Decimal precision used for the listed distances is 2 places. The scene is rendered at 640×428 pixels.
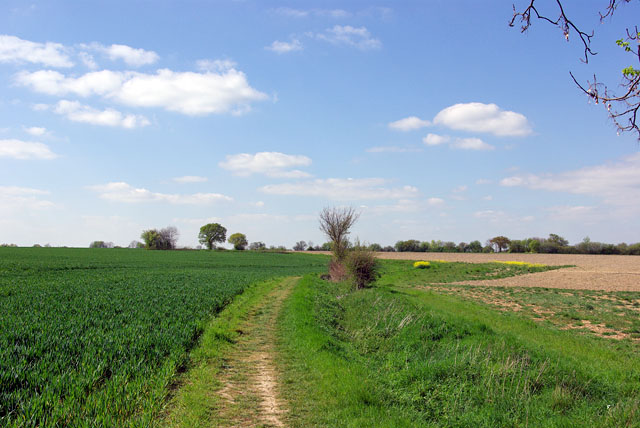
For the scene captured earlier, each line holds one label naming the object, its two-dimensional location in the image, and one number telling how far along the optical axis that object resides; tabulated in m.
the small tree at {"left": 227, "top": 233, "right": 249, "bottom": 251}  135.38
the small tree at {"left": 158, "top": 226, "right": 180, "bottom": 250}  122.12
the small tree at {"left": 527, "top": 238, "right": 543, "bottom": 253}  97.69
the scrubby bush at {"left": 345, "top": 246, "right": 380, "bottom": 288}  28.08
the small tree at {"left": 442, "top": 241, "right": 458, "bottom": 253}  112.50
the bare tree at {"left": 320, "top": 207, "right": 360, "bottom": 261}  37.75
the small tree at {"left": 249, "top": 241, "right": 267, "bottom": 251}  135.25
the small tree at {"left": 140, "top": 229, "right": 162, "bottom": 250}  119.93
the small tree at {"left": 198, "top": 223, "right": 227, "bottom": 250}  129.88
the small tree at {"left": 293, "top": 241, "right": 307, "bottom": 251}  137.43
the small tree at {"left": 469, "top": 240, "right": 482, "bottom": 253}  110.09
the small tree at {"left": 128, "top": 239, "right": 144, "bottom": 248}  132.34
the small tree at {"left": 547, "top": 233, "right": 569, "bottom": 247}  97.50
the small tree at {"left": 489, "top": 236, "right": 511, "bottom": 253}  106.19
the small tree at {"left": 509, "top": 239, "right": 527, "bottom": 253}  101.24
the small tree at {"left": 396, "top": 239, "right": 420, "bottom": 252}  118.19
